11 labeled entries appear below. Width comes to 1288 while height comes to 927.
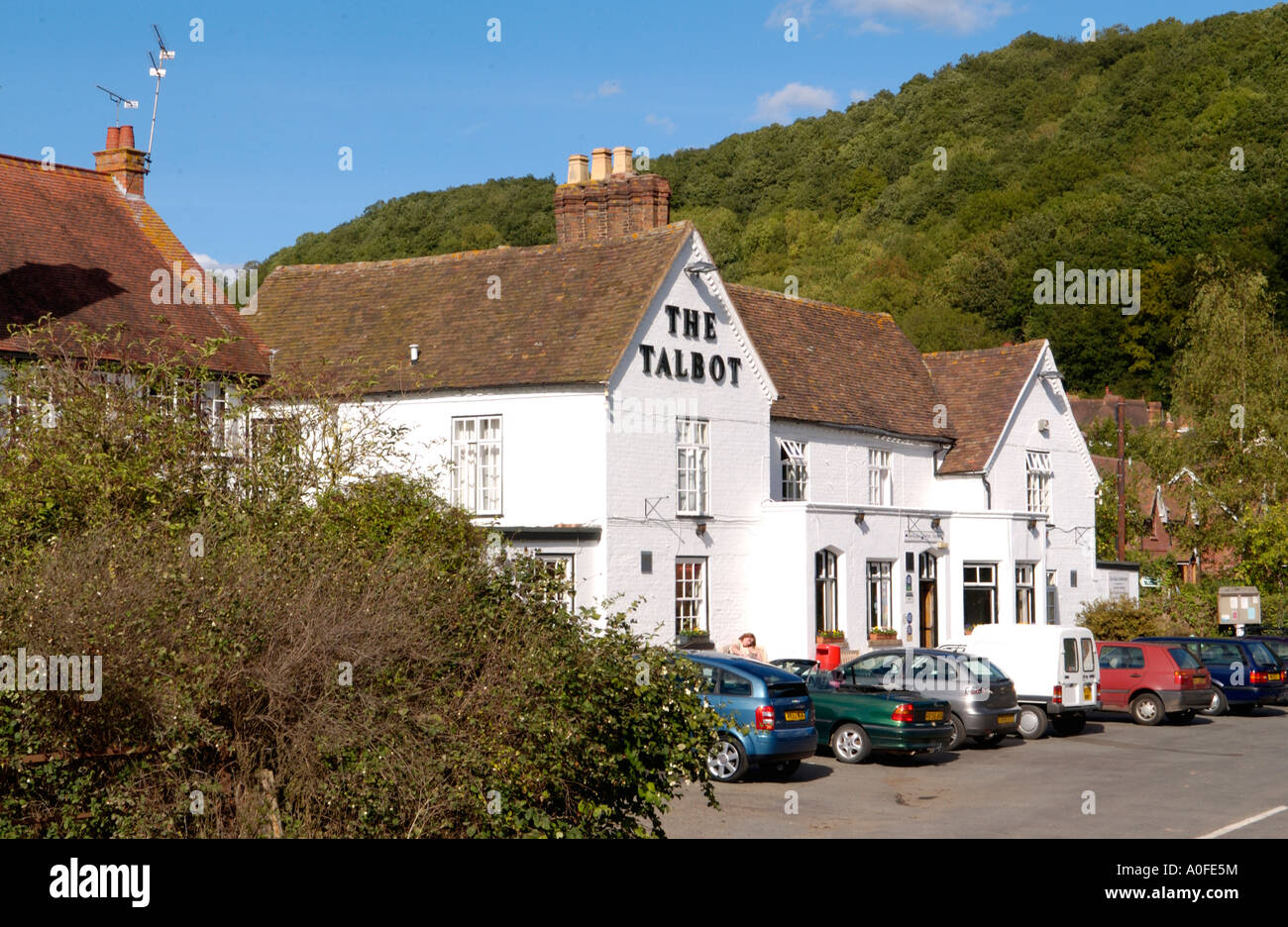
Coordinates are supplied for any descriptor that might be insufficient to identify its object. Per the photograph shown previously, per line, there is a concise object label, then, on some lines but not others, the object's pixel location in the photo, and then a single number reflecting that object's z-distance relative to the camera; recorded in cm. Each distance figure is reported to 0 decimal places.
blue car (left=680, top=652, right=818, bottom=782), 1962
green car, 2161
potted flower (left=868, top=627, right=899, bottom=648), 3428
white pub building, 2964
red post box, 3122
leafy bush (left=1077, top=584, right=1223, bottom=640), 4009
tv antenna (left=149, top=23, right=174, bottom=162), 3038
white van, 2614
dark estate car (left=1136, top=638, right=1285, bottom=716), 3186
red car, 2914
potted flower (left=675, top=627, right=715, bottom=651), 3003
